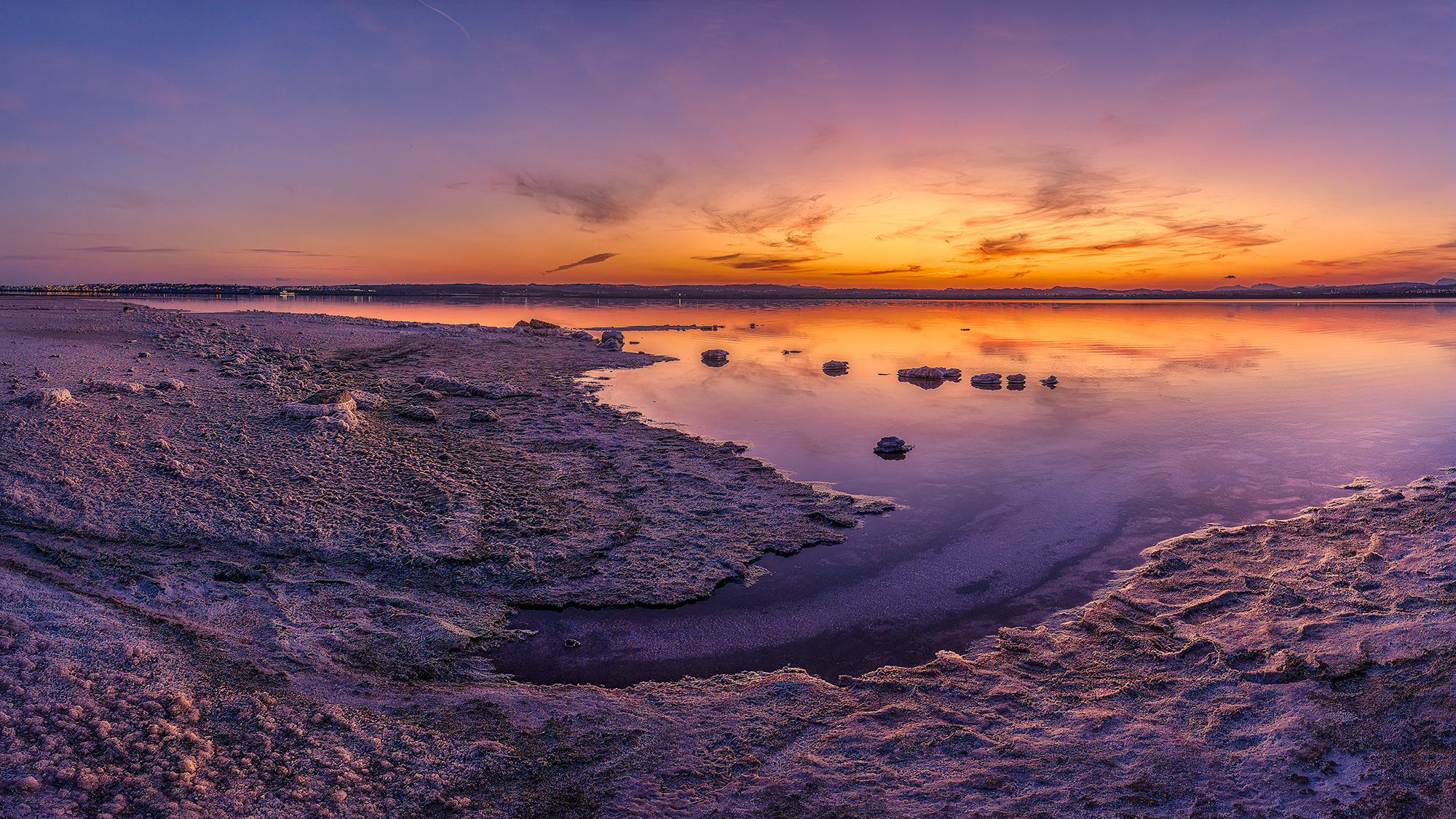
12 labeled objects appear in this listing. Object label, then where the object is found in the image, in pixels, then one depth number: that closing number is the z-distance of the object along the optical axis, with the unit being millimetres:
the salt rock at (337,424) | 9547
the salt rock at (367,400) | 11742
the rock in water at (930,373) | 19484
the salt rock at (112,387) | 10258
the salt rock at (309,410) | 9875
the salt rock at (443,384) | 14758
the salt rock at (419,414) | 11508
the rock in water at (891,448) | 10945
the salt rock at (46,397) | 8766
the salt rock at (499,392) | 14374
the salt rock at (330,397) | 10656
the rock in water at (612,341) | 27172
